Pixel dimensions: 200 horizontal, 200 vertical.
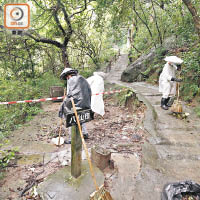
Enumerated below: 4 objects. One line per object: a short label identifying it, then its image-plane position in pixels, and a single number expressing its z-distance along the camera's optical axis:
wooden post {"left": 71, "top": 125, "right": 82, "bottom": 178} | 2.49
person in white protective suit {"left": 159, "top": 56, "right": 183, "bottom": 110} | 5.29
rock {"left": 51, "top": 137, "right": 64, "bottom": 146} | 4.51
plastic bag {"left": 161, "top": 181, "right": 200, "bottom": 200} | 2.20
